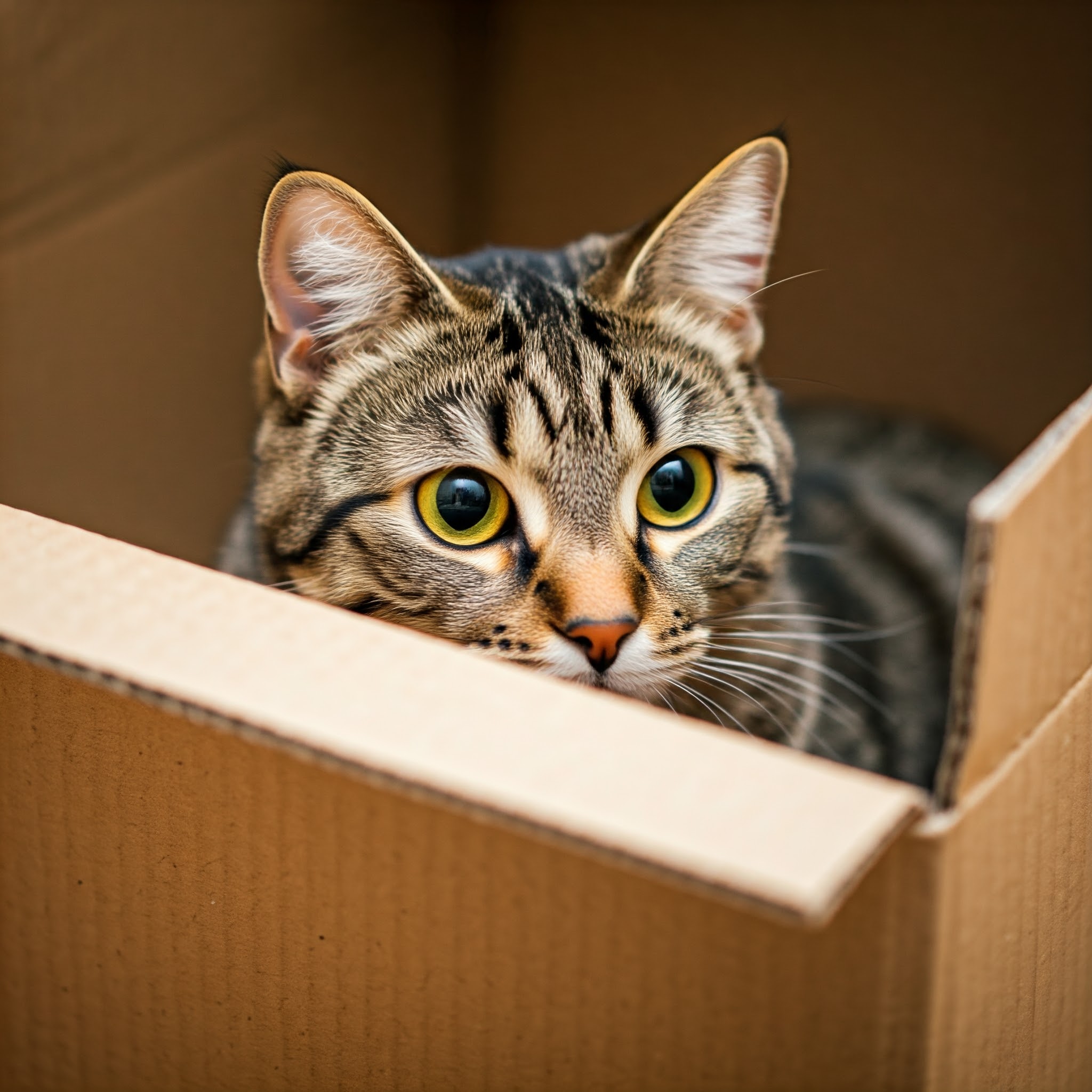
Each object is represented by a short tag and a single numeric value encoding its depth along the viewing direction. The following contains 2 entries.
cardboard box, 0.48
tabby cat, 0.58
